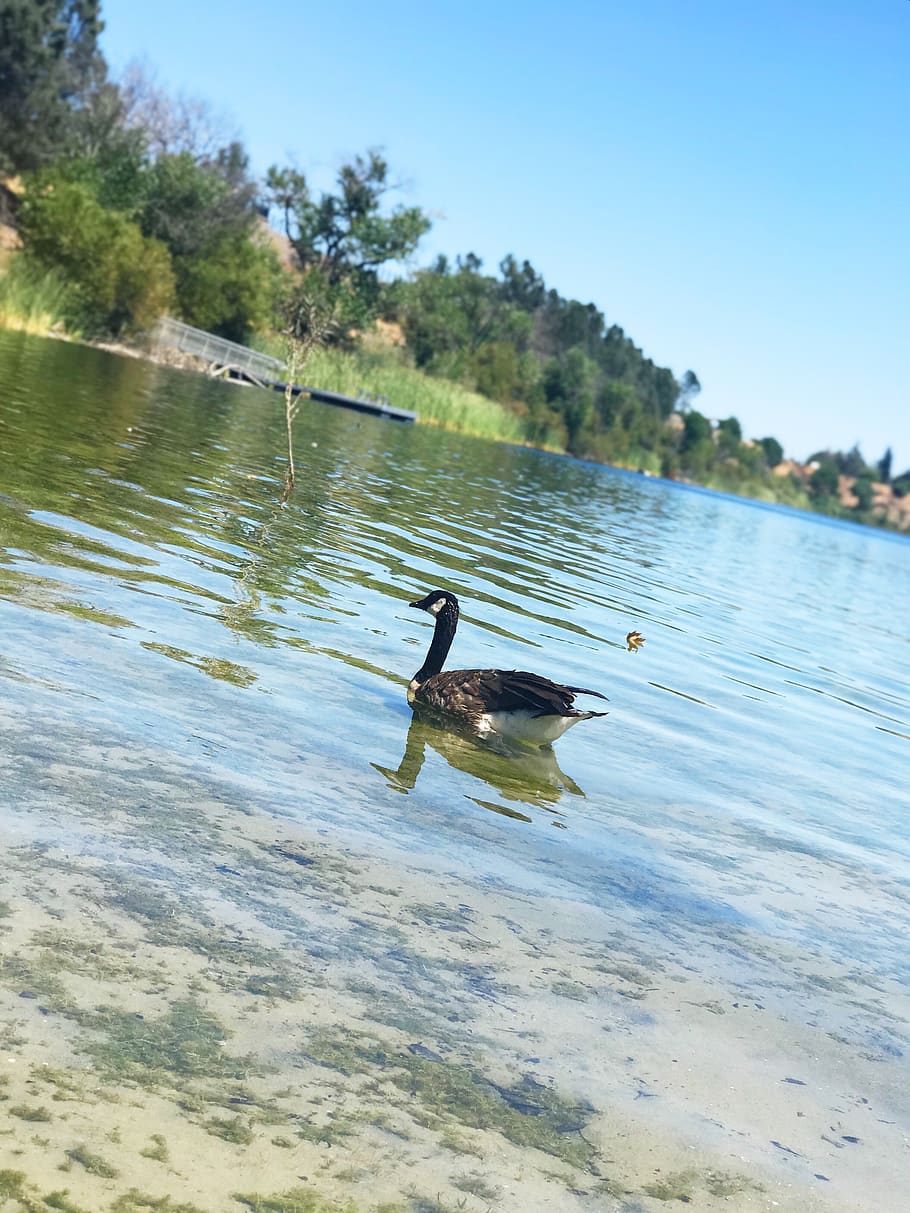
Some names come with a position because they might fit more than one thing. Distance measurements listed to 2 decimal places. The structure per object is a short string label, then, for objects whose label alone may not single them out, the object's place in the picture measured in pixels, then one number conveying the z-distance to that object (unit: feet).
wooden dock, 195.52
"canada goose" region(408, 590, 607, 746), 27.99
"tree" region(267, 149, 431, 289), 277.23
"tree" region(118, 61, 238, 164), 287.48
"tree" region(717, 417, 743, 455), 651.66
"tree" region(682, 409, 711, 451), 552.41
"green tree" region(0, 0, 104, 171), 204.23
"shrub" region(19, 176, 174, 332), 171.53
